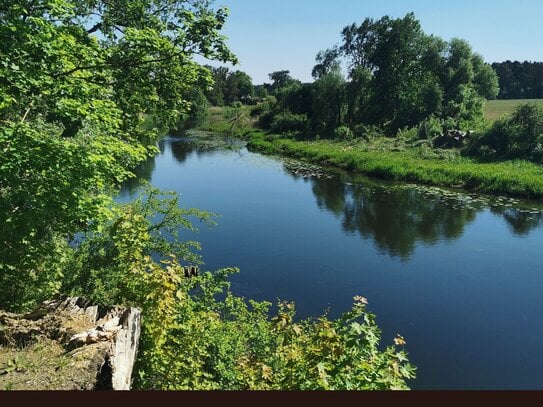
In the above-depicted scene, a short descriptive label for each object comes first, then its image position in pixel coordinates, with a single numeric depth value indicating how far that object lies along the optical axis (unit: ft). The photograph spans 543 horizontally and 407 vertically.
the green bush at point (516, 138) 135.95
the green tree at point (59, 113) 29.73
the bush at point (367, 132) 202.90
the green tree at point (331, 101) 234.79
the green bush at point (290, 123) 247.70
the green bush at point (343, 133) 206.49
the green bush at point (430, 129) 176.65
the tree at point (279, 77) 511.81
